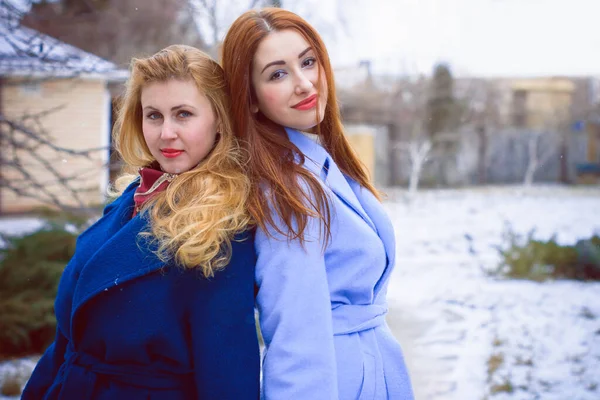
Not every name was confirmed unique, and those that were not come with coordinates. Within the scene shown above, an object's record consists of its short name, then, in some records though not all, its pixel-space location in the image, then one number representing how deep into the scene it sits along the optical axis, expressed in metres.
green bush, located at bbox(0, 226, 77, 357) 4.29
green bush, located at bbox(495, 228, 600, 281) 5.72
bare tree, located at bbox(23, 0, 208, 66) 4.91
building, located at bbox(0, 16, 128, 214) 11.38
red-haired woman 1.37
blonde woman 1.37
